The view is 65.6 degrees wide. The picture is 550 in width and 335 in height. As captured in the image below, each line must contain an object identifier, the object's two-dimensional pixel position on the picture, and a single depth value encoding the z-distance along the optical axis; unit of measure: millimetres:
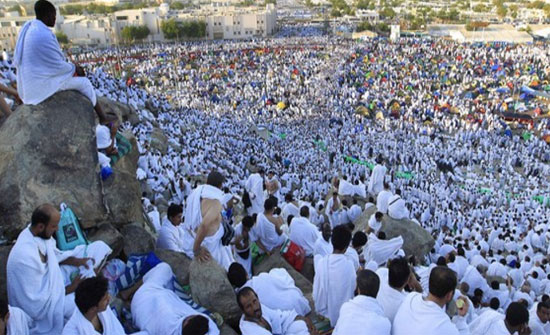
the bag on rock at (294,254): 4883
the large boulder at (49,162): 3455
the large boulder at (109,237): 3621
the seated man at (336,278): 3428
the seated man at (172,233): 4180
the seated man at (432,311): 2318
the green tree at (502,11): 67862
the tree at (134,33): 48750
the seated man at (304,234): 4988
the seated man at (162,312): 2809
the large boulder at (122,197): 4043
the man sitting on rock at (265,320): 2789
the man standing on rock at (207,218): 3416
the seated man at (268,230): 4863
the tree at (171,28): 50656
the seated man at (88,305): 2412
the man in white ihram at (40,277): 2639
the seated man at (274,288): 3314
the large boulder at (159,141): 12547
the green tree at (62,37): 45688
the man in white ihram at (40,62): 3424
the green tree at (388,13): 66975
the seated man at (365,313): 2488
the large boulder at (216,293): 3238
